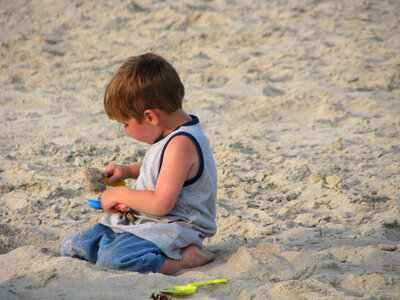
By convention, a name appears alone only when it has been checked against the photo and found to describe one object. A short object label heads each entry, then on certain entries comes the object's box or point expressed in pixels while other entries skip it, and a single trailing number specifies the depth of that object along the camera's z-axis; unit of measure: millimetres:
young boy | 10361
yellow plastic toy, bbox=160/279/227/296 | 10161
